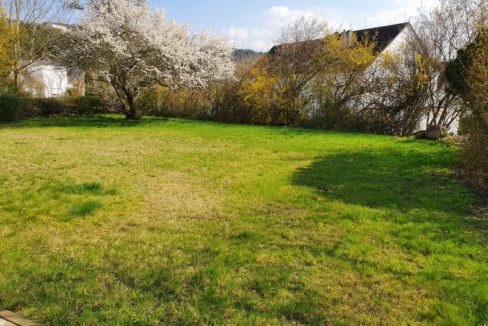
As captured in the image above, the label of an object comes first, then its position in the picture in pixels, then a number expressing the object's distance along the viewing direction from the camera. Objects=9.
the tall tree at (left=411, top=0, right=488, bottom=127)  15.59
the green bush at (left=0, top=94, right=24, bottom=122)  16.42
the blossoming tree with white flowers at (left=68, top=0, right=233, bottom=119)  15.25
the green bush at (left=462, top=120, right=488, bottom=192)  6.39
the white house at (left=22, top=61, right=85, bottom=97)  21.24
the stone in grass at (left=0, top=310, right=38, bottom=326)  2.69
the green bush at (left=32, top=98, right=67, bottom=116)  19.66
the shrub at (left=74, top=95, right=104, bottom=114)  21.39
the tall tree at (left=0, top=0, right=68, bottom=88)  20.12
